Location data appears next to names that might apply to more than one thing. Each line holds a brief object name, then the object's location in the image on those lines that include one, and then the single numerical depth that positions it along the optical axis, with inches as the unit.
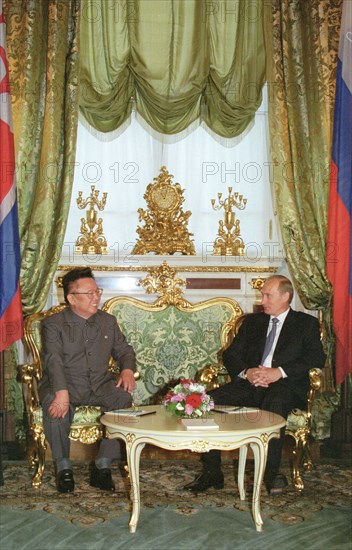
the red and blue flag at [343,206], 196.2
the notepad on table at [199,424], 132.6
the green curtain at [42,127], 199.6
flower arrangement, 139.7
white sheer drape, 221.8
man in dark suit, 163.6
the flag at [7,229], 188.9
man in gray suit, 162.2
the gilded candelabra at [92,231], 211.2
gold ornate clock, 212.7
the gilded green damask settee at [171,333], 198.1
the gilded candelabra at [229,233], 213.6
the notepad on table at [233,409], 149.6
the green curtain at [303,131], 205.5
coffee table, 131.0
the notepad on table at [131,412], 145.9
